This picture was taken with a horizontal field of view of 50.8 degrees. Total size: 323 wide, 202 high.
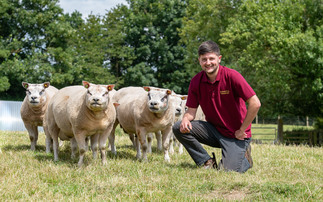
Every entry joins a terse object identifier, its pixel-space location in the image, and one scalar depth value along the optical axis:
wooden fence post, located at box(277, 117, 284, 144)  20.33
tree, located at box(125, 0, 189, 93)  31.59
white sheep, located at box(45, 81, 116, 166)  5.95
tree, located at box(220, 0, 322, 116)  15.38
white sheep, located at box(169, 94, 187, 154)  8.95
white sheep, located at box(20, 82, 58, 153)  8.14
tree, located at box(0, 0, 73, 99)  24.83
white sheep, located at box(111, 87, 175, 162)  6.99
